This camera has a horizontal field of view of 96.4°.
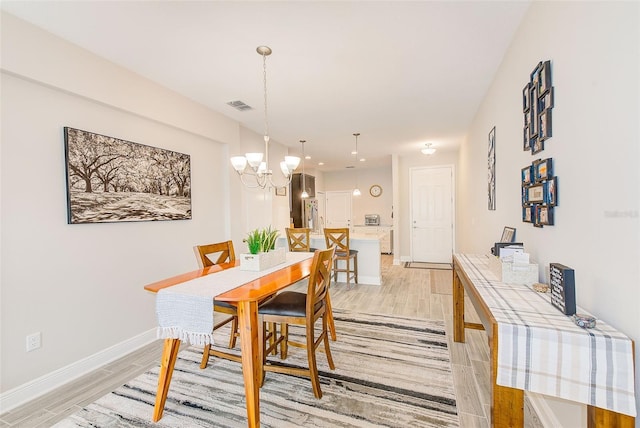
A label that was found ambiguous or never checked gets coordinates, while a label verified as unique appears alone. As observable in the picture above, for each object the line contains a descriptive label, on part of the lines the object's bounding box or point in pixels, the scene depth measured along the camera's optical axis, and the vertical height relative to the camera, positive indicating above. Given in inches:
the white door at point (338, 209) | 343.9 +0.6
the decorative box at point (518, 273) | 60.4 -14.1
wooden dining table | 61.7 -26.5
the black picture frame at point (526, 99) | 72.6 +28.1
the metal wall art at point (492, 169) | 111.9 +15.8
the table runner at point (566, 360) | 36.0 -20.3
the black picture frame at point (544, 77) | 60.9 +28.3
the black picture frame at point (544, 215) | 61.5 -1.8
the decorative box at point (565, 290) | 43.2 -13.0
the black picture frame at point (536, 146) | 65.5 +14.5
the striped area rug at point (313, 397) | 67.0 -49.0
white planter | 83.9 -15.2
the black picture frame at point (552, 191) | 59.1 +3.3
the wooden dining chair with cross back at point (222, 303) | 74.0 -23.7
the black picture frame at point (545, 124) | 61.1 +17.9
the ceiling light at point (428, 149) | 217.9 +45.8
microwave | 324.0 -12.5
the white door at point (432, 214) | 249.9 -5.2
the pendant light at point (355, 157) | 242.0 +48.1
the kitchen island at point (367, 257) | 186.4 -31.6
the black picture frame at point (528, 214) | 70.1 -1.8
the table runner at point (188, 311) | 61.6 -22.0
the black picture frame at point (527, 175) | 70.7 +8.3
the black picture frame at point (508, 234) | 85.8 -8.3
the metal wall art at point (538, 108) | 61.1 +23.0
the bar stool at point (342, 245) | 174.1 -22.3
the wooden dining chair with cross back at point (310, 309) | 72.7 -26.7
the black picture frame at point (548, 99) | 59.9 +23.1
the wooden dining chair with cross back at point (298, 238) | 172.9 -17.6
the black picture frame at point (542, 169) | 60.9 +8.4
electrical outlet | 77.3 -35.1
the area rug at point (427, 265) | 234.2 -48.2
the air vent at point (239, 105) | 130.0 +49.2
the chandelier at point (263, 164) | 90.2 +16.7
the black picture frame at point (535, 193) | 64.9 +3.2
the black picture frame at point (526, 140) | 73.1 +17.5
